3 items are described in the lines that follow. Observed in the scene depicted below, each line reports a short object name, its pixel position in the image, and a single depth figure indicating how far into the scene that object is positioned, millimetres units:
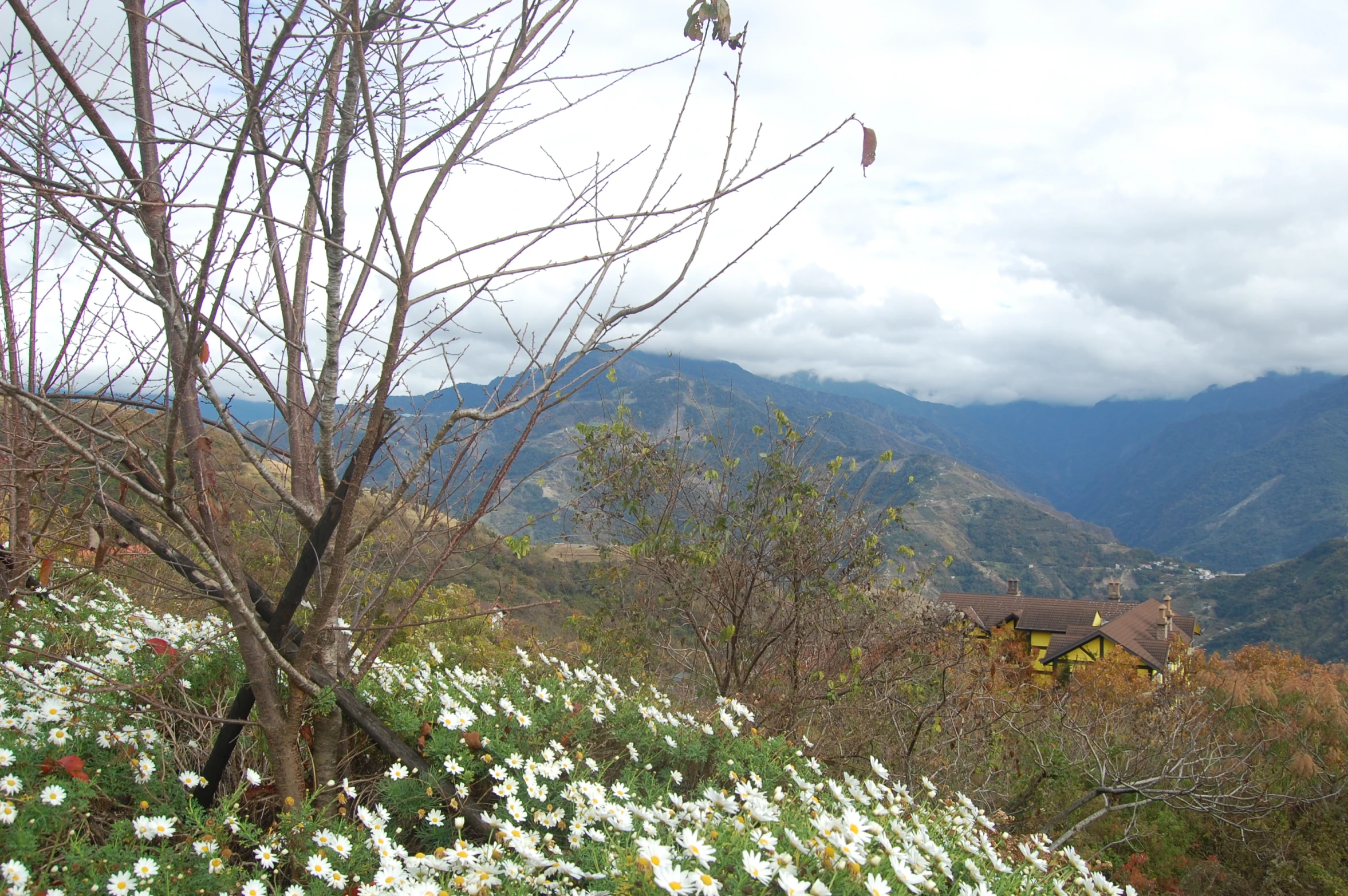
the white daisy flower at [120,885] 1925
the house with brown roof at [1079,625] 33750
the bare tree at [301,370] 2016
